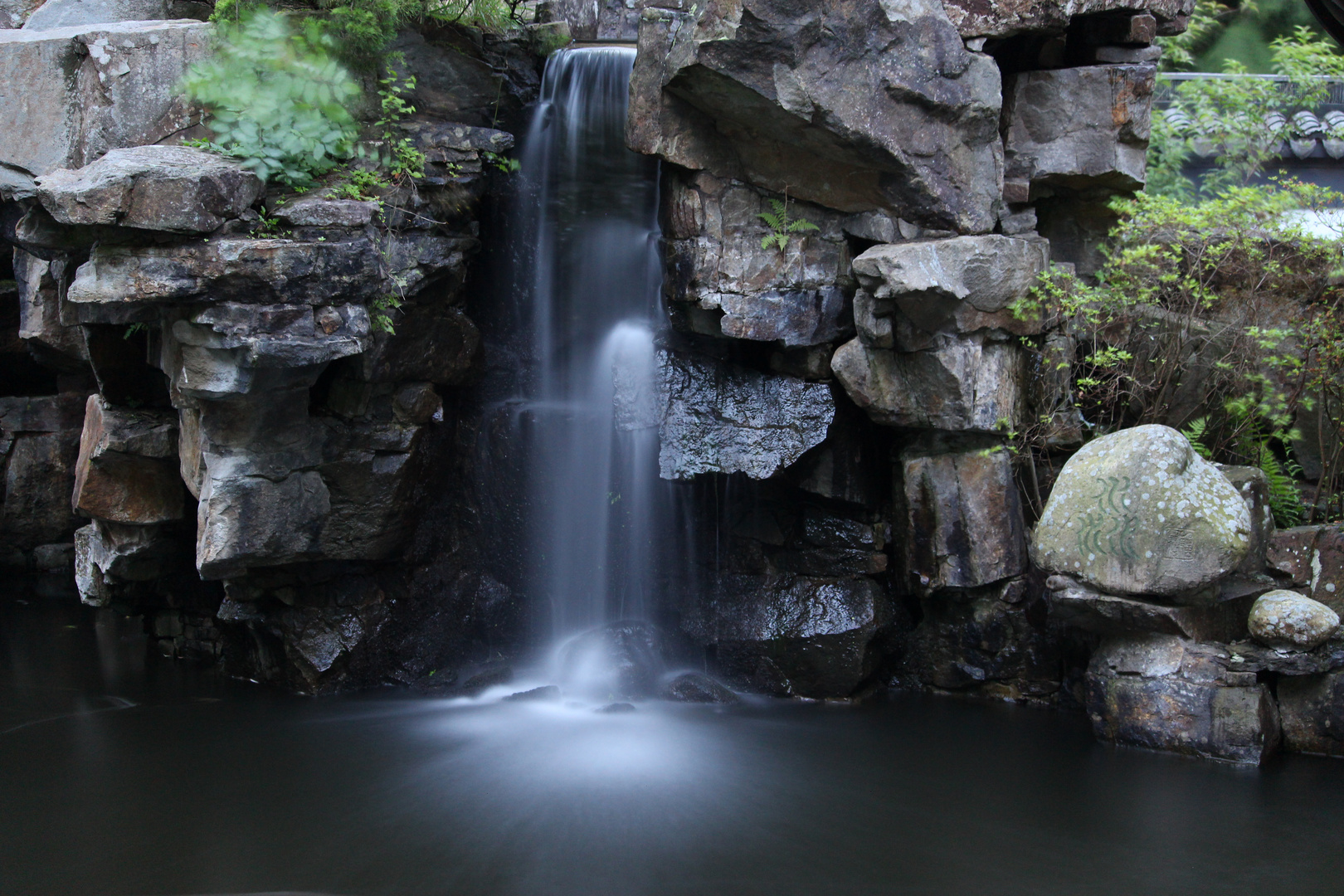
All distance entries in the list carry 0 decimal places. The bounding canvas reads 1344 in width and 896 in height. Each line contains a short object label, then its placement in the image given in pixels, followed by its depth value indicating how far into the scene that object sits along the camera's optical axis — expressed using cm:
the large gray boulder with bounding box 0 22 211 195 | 806
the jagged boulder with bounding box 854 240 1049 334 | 754
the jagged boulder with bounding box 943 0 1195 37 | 804
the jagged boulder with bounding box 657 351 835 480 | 848
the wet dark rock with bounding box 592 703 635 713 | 840
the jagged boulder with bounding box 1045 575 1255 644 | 715
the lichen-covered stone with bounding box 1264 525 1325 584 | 756
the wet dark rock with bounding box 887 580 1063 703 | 847
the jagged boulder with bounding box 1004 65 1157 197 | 841
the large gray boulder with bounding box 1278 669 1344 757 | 711
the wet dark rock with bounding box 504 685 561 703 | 870
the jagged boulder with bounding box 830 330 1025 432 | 793
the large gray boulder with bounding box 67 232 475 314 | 682
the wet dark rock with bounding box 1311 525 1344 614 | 747
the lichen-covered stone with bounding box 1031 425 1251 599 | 698
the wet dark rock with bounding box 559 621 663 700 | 884
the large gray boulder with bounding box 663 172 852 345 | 837
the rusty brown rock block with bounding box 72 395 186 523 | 843
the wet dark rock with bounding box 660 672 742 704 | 873
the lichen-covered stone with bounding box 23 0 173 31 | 925
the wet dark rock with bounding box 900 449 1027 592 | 830
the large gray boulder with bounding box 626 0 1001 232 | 766
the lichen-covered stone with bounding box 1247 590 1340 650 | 699
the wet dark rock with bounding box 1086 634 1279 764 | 706
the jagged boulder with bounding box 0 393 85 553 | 1234
